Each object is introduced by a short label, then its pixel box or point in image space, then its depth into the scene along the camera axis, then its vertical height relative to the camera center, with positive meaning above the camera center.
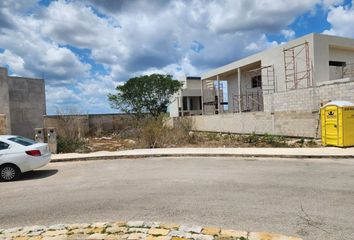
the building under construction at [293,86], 17.64 +1.61
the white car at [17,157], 9.86 -1.29
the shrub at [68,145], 16.38 -1.58
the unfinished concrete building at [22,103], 16.86 +0.90
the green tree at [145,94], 35.88 +2.40
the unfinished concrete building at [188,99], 42.16 +1.82
